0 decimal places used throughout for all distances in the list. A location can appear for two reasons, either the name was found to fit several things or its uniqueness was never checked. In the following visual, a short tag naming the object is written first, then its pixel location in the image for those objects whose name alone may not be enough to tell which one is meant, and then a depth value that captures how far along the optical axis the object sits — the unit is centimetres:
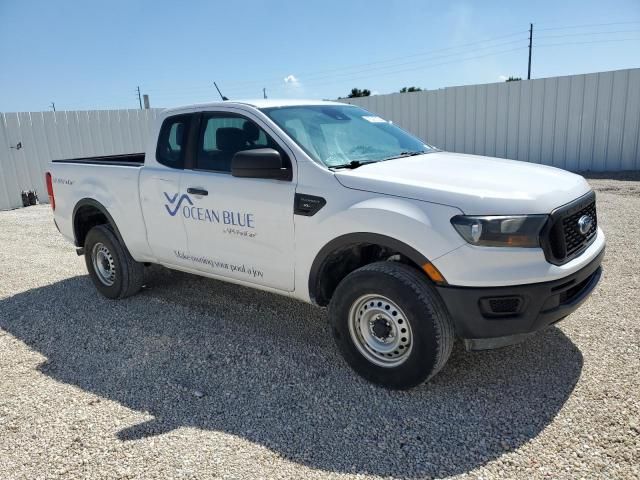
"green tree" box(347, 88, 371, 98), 4826
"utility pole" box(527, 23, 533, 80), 4292
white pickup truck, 292
